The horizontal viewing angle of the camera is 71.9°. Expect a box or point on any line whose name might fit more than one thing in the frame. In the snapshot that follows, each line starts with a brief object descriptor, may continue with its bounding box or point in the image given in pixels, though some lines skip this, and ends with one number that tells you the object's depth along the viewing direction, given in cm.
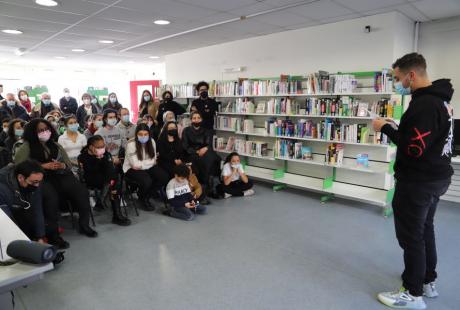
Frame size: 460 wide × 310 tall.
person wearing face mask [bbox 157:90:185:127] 680
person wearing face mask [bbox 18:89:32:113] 820
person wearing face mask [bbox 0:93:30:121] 698
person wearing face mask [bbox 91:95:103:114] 777
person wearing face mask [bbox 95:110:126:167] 485
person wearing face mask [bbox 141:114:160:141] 575
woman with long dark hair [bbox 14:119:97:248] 359
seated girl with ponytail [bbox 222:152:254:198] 509
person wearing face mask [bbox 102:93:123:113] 721
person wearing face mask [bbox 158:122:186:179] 497
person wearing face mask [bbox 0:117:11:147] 496
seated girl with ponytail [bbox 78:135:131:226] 398
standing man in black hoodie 209
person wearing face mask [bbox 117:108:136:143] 525
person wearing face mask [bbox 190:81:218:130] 632
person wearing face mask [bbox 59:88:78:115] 803
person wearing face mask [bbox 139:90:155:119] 696
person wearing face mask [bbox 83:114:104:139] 511
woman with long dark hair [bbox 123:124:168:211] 445
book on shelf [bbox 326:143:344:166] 480
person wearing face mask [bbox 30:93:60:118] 682
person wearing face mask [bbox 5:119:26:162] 444
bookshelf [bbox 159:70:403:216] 450
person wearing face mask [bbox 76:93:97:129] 723
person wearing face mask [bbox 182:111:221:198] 520
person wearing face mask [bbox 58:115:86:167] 435
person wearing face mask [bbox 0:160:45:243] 258
